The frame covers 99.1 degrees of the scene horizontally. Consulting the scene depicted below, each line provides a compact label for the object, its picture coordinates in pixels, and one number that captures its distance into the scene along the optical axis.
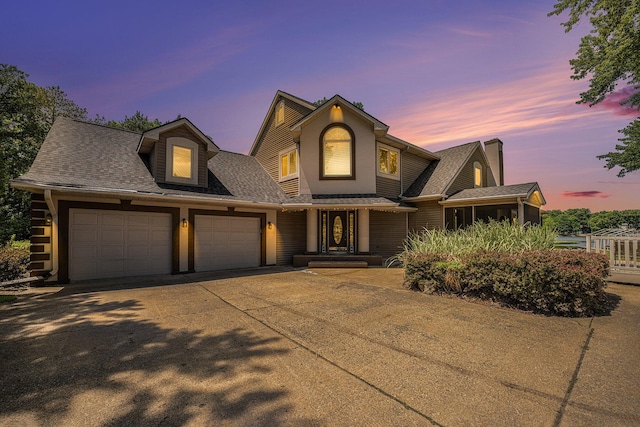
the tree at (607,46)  10.69
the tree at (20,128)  17.39
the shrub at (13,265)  9.16
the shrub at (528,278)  5.26
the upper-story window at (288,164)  14.10
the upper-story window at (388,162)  14.15
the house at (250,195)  8.92
